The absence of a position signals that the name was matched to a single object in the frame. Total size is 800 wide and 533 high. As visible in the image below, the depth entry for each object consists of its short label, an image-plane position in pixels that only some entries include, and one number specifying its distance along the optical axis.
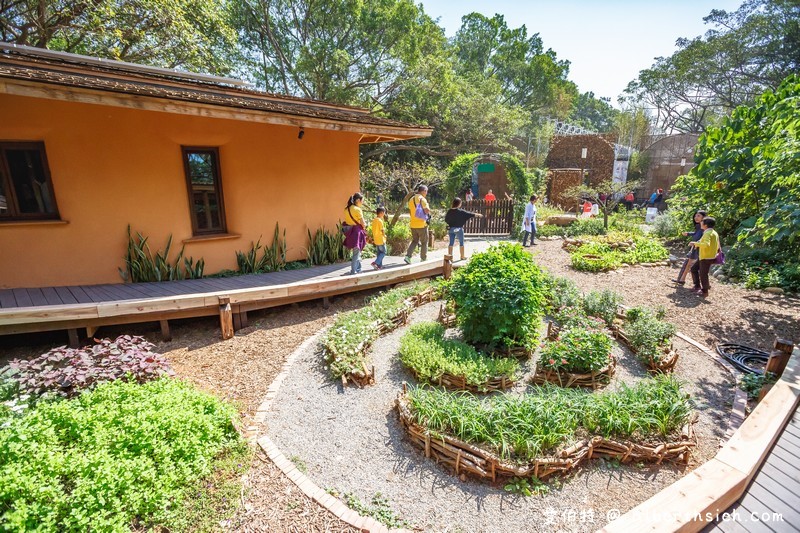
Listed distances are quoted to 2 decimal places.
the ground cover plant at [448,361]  4.25
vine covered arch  13.59
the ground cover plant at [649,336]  4.80
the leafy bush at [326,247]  8.43
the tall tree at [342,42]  18.39
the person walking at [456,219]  8.79
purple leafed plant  3.57
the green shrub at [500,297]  4.62
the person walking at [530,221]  11.81
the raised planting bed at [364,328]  4.48
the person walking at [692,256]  7.74
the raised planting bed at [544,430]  3.10
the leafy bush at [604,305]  5.96
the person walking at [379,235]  7.44
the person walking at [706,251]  6.98
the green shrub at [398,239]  9.89
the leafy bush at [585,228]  12.95
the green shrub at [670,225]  12.14
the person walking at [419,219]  7.79
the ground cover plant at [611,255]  8.94
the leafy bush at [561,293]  6.30
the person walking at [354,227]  7.12
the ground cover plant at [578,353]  4.29
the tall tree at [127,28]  9.91
